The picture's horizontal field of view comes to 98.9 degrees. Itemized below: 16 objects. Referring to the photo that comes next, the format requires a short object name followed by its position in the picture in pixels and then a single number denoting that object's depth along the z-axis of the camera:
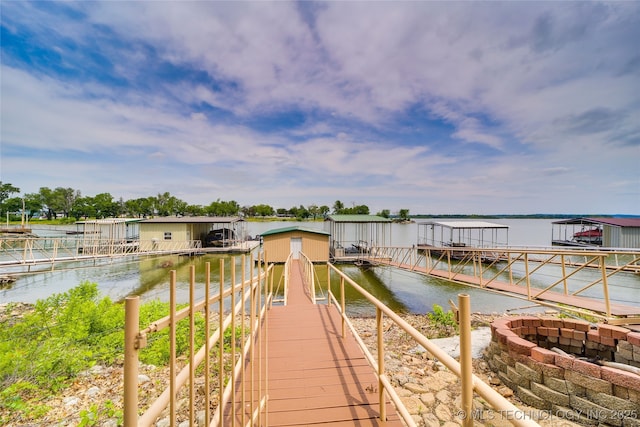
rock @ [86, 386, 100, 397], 4.20
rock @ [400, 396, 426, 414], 3.89
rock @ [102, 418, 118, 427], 3.48
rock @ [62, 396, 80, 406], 3.94
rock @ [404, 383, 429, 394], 4.43
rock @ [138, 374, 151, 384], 4.58
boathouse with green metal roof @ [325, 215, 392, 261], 20.09
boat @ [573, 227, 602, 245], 24.34
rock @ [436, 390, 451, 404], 4.19
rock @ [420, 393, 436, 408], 4.08
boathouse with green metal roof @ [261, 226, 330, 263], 19.80
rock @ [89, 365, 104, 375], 4.87
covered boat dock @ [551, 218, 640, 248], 19.27
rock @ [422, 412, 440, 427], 3.60
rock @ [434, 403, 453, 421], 3.75
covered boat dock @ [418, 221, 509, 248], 22.02
